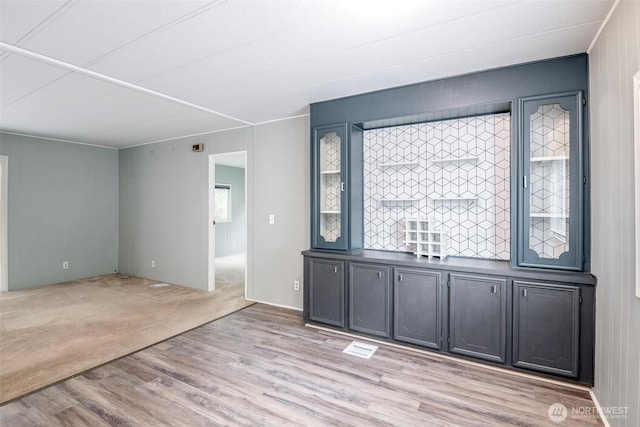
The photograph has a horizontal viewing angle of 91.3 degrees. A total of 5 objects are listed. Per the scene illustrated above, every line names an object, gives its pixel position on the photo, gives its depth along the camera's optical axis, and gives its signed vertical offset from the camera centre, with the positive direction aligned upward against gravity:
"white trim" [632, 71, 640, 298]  1.53 +0.27
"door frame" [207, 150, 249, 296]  4.96 -0.21
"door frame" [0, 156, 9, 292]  4.87 -0.15
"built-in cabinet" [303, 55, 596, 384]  2.35 -0.14
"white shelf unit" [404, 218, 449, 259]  2.99 -0.27
